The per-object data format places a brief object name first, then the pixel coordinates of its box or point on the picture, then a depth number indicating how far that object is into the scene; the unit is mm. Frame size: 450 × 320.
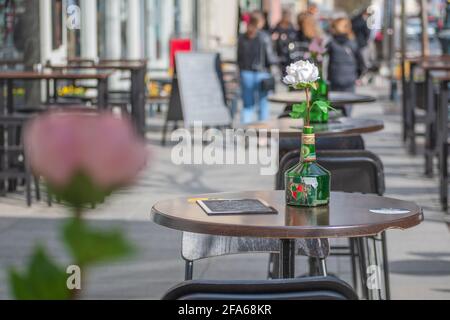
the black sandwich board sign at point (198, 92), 21079
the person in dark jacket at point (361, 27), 38179
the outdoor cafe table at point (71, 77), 14292
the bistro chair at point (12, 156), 14078
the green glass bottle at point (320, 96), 10922
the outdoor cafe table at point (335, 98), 14418
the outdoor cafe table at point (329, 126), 10205
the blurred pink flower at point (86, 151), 1218
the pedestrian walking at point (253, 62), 22087
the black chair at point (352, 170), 8418
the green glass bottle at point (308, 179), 5881
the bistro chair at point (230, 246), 6737
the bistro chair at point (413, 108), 18624
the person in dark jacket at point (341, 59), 19190
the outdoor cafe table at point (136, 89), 18762
